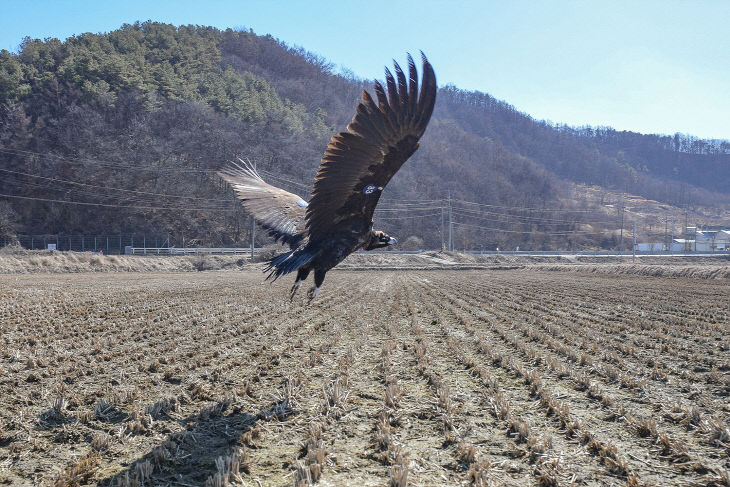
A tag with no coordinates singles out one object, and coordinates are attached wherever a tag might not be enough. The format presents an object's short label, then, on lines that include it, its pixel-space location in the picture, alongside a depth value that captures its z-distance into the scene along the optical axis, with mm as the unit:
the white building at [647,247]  64938
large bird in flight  4539
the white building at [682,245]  60819
